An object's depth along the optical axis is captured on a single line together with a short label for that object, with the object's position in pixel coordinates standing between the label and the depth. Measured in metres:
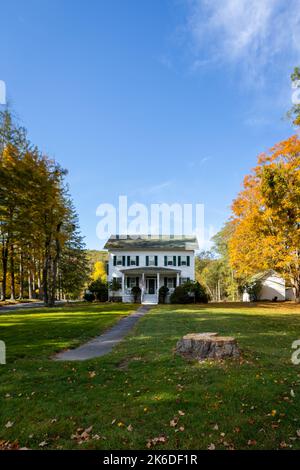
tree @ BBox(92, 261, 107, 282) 61.73
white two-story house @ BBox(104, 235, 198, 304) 35.25
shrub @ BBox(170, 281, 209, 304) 30.92
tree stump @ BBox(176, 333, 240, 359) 7.02
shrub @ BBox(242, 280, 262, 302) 35.41
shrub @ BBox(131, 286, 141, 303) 33.78
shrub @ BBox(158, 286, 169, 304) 33.31
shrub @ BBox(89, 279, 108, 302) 35.09
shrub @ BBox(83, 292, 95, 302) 35.25
